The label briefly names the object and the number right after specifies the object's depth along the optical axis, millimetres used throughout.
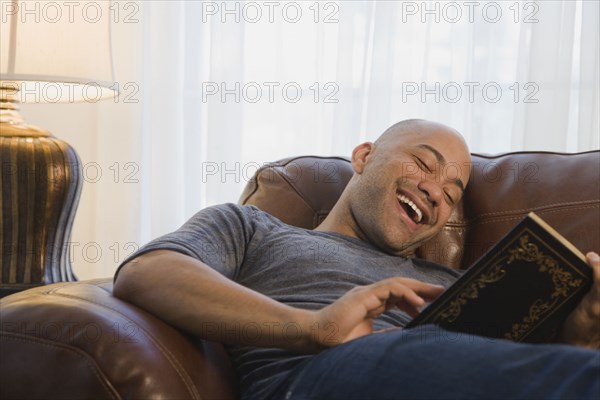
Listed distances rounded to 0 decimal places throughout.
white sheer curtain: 3098
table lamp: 2497
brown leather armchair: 1697
